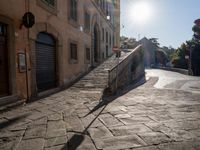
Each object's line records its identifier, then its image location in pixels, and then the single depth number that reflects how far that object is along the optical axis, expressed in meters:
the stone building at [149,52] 48.59
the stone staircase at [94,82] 8.37
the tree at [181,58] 29.53
